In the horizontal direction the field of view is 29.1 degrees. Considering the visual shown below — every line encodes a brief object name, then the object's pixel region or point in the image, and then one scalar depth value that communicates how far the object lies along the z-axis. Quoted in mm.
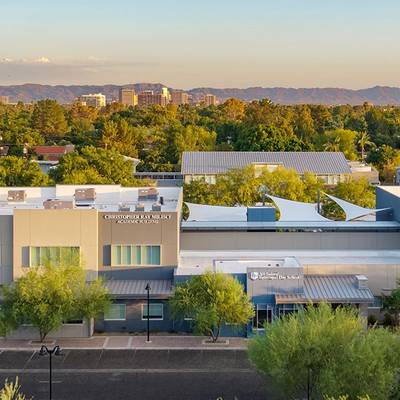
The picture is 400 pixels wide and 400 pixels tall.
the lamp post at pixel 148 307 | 43800
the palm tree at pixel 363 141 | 140250
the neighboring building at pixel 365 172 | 104250
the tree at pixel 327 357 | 28453
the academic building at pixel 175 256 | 44750
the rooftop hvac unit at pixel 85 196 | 53125
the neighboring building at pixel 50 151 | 125500
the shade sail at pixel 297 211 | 57469
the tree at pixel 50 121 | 168750
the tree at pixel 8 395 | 22250
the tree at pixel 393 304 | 45000
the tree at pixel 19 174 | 81625
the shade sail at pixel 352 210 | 59094
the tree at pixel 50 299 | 42094
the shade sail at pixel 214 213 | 58156
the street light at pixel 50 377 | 33662
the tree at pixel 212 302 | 42188
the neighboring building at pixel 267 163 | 97375
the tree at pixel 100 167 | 84812
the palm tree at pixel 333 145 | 130125
